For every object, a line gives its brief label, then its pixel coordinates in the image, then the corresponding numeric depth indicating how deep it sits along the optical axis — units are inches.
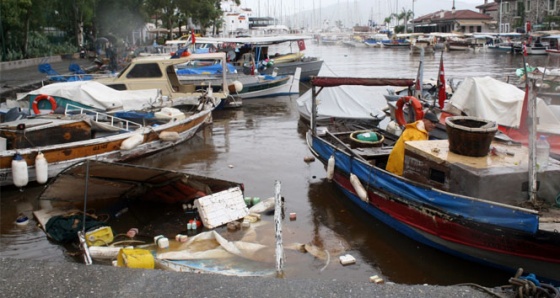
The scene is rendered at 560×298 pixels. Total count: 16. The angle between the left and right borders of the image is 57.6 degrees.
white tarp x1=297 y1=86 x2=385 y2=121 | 678.5
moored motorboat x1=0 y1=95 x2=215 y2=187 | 424.8
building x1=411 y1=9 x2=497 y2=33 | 3105.3
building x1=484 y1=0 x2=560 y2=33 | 2464.3
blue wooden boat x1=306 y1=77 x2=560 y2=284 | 266.2
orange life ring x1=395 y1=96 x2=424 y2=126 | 388.2
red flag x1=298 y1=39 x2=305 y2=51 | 1261.1
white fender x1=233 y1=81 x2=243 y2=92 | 900.0
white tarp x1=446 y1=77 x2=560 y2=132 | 482.6
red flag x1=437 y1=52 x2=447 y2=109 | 553.0
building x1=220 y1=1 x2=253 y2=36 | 3929.6
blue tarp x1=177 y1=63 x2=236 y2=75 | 982.4
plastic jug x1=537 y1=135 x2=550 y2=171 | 291.6
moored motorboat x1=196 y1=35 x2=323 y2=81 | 1093.1
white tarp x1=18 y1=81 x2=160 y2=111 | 584.4
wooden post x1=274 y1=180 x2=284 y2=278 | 229.8
